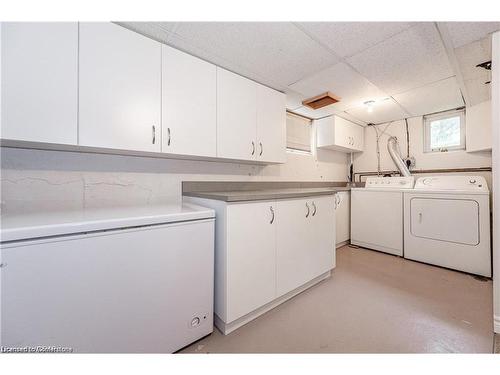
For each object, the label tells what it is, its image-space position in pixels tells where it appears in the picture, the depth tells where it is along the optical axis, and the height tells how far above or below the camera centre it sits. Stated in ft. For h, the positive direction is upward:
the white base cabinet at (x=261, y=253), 4.25 -1.54
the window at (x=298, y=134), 9.29 +2.70
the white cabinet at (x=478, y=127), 7.34 +2.38
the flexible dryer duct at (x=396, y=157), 9.69 +1.63
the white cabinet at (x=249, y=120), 5.59 +2.13
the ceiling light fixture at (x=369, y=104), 8.08 +3.51
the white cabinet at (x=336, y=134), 9.67 +2.80
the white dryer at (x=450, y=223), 6.84 -1.23
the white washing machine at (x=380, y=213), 8.76 -1.08
